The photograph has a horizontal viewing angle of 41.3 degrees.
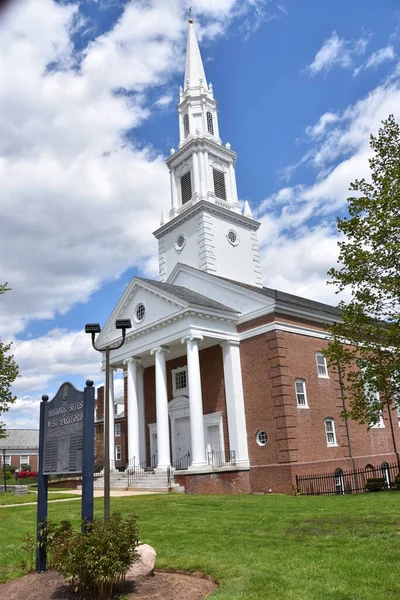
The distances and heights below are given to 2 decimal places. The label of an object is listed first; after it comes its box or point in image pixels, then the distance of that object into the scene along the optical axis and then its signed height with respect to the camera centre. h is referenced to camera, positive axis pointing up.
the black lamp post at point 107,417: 9.06 +0.97
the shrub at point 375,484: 22.08 -1.23
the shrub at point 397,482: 22.00 -1.21
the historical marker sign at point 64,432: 8.63 +0.69
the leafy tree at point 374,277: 18.11 +6.00
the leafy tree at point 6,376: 25.86 +4.76
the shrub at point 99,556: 6.75 -1.04
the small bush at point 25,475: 56.28 +0.24
